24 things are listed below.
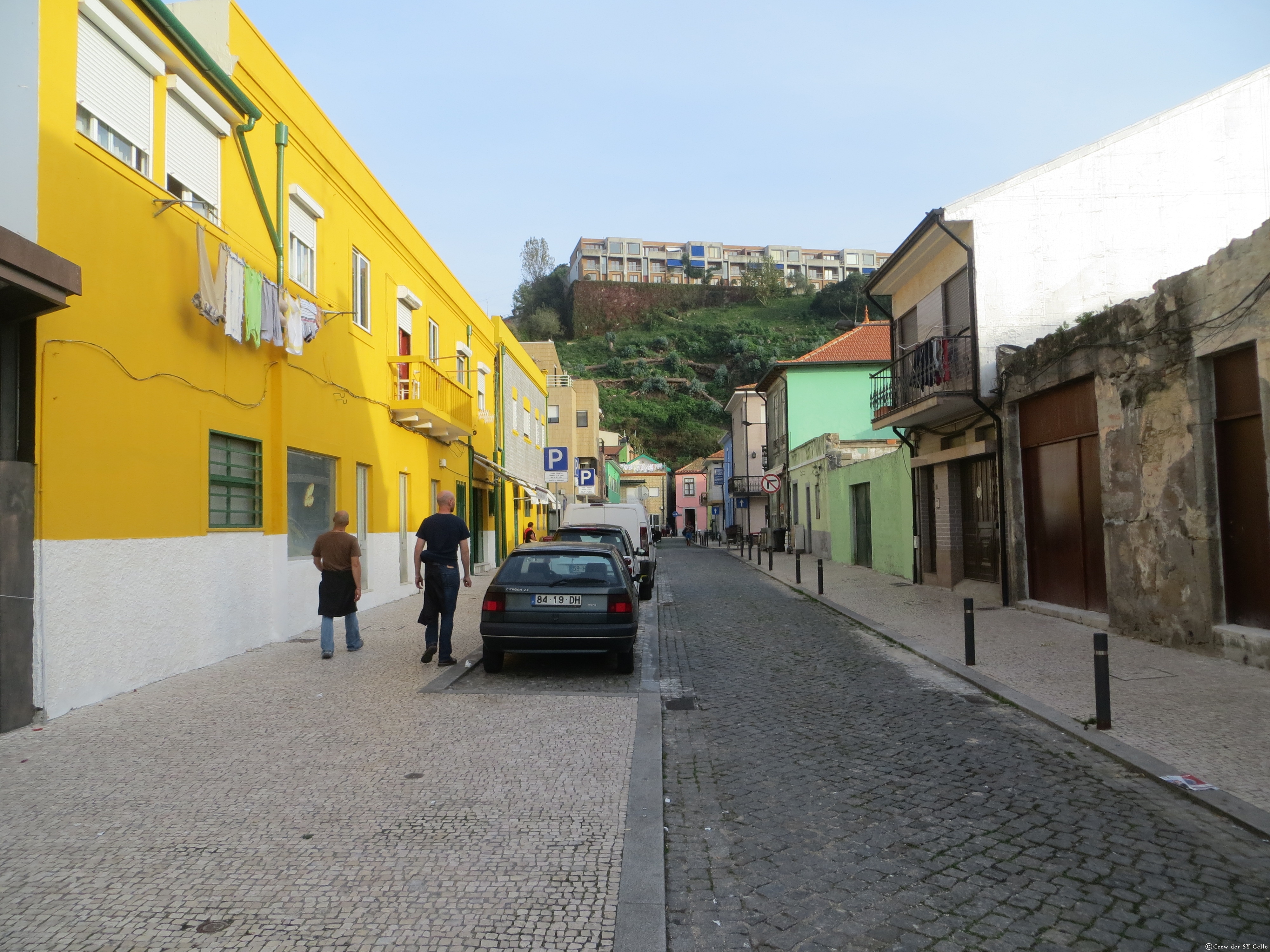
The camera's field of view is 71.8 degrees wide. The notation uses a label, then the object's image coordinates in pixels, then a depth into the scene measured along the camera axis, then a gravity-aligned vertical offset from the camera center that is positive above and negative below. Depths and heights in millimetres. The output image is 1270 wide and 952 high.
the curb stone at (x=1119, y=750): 4449 -1540
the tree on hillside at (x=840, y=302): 103031 +26174
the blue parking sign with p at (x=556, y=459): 24234 +1820
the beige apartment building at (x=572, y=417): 44875 +6297
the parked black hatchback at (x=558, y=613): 8312 -844
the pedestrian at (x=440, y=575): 8789 -481
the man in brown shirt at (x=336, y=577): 9188 -507
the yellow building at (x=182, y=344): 6562 +1935
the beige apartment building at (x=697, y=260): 128000 +41260
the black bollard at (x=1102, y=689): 6230 -1259
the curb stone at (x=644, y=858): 3289 -1519
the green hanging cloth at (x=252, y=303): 9438 +2468
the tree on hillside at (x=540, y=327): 103250 +23613
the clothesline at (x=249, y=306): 8641 +2462
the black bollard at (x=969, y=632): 8844 -1178
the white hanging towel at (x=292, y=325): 10281 +2433
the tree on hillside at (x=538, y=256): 115812 +35426
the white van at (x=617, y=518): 18047 +126
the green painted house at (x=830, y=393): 32875 +4755
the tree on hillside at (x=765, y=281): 112250 +31019
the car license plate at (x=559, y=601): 8375 -731
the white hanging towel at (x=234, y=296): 9031 +2444
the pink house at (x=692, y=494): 84188 +2622
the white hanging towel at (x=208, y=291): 8500 +2387
